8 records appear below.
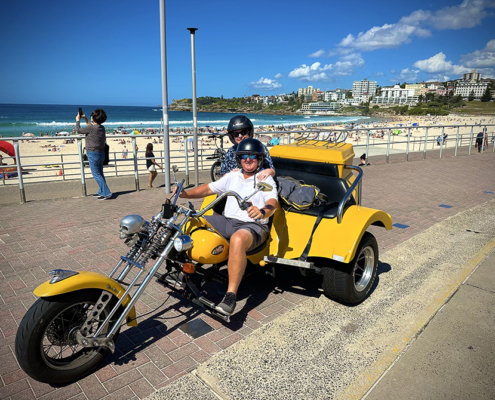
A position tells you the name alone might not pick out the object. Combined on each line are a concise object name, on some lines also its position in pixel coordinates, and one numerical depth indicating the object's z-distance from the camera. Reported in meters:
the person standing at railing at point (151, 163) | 9.26
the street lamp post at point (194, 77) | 8.34
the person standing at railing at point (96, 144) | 7.61
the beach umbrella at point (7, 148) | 12.93
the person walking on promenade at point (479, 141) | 18.45
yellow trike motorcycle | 2.43
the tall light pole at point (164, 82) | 7.85
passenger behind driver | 4.45
